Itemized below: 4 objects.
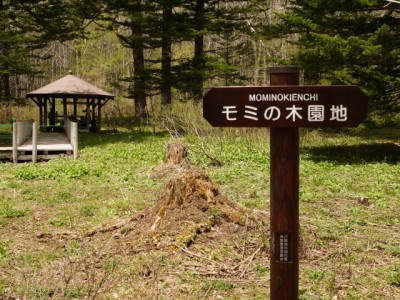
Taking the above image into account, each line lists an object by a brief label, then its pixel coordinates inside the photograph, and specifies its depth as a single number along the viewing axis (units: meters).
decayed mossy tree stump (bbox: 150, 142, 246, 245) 6.24
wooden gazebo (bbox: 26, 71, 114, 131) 21.45
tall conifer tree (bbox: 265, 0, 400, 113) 12.05
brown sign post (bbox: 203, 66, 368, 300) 3.18
